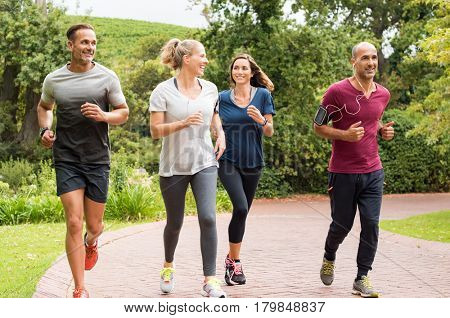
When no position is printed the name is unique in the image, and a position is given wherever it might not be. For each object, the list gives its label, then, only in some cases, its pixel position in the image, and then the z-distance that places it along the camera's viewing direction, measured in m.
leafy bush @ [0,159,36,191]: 20.95
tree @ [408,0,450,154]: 14.02
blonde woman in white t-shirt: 6.02
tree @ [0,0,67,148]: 24.11
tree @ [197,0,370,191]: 22.78
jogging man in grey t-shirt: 5.71
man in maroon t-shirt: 6.19
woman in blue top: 6.84
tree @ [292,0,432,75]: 32.01
